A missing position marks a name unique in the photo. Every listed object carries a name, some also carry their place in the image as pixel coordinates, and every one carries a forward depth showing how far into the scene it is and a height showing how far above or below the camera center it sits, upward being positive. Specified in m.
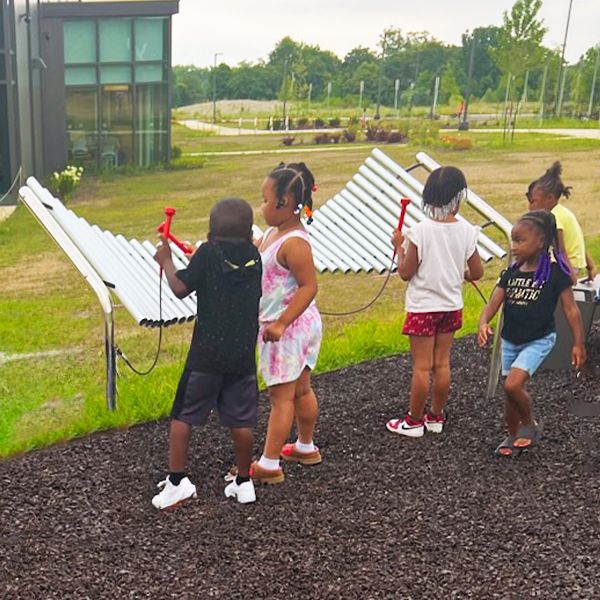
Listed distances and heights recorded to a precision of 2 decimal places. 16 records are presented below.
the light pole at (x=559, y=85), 52.97 -1.28
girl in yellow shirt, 5.47 -0.93
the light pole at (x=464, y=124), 48.12 -3.35
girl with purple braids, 4.50 -1.18
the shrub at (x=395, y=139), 39.00 -3.41
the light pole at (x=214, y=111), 63.94 -4.36
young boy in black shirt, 3.92 -1.23
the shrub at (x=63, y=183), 21.53 -3.27
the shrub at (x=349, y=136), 40.40 -3.53
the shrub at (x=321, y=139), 40.35 -3.70
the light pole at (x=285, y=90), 59.47 -2.69
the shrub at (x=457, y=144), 34.69 -3.11
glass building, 22.42 -1.02
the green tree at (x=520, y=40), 40.53 +0.88
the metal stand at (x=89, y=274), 4.99 -1.23
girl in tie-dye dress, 4.09 -1.10
